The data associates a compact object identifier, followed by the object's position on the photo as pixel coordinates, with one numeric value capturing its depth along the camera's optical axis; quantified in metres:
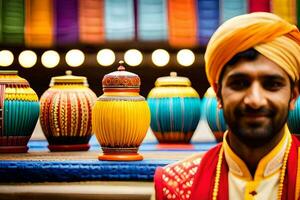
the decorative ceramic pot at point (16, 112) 2.34
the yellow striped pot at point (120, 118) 2.13
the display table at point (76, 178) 2.02
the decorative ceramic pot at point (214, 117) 2.54
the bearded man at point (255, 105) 1.32
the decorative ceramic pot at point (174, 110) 2.61
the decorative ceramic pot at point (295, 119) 2.37
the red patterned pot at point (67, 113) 2.41
